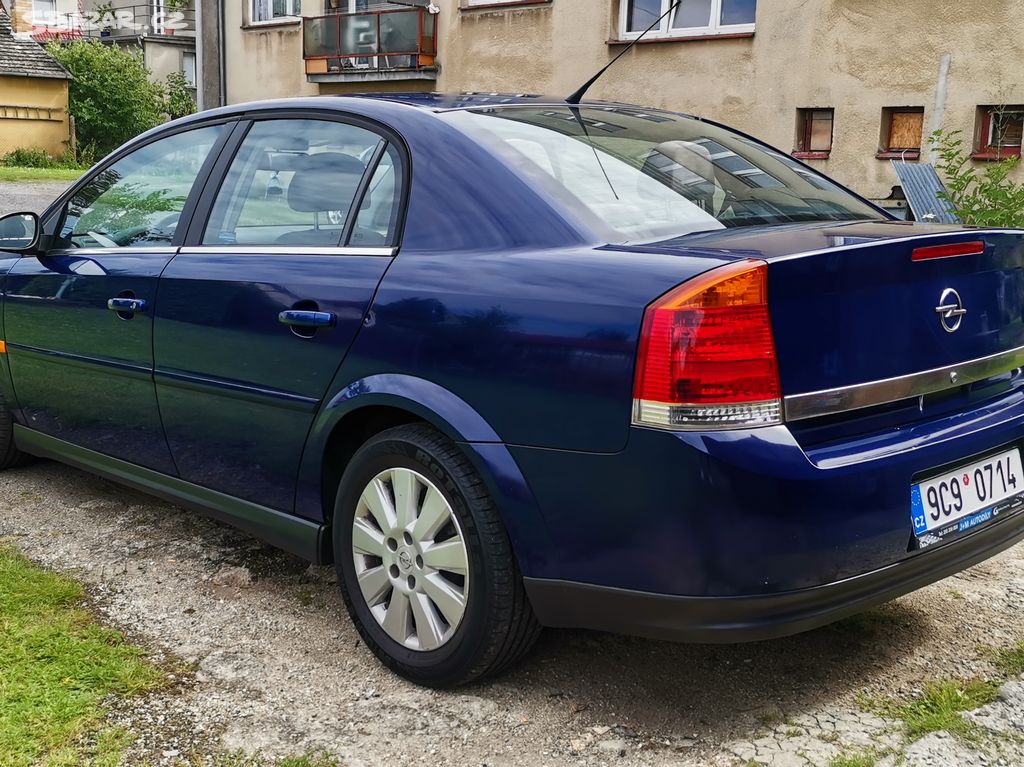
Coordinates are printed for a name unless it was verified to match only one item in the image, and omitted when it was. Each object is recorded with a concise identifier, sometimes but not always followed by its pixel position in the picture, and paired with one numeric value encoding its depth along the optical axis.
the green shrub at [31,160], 30.16
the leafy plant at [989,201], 7.09
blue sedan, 2.41
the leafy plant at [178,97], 34.68
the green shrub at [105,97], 32.56
